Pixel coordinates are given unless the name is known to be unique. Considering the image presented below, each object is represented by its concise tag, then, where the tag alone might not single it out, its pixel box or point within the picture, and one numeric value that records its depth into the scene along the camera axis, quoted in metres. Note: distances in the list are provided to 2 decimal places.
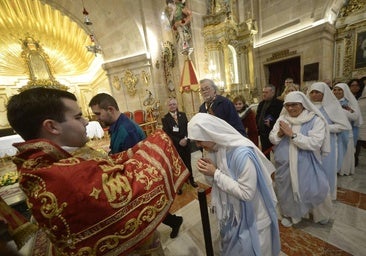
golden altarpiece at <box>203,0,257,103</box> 7.50
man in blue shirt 1.66
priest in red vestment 0.56
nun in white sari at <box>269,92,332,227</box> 1.89
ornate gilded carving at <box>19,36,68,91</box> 9.70
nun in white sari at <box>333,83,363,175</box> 3.01
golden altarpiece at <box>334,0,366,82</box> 7.39
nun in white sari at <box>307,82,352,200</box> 2.47
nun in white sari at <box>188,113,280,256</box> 1.23
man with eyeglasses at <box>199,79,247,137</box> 2.77
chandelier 6.75
